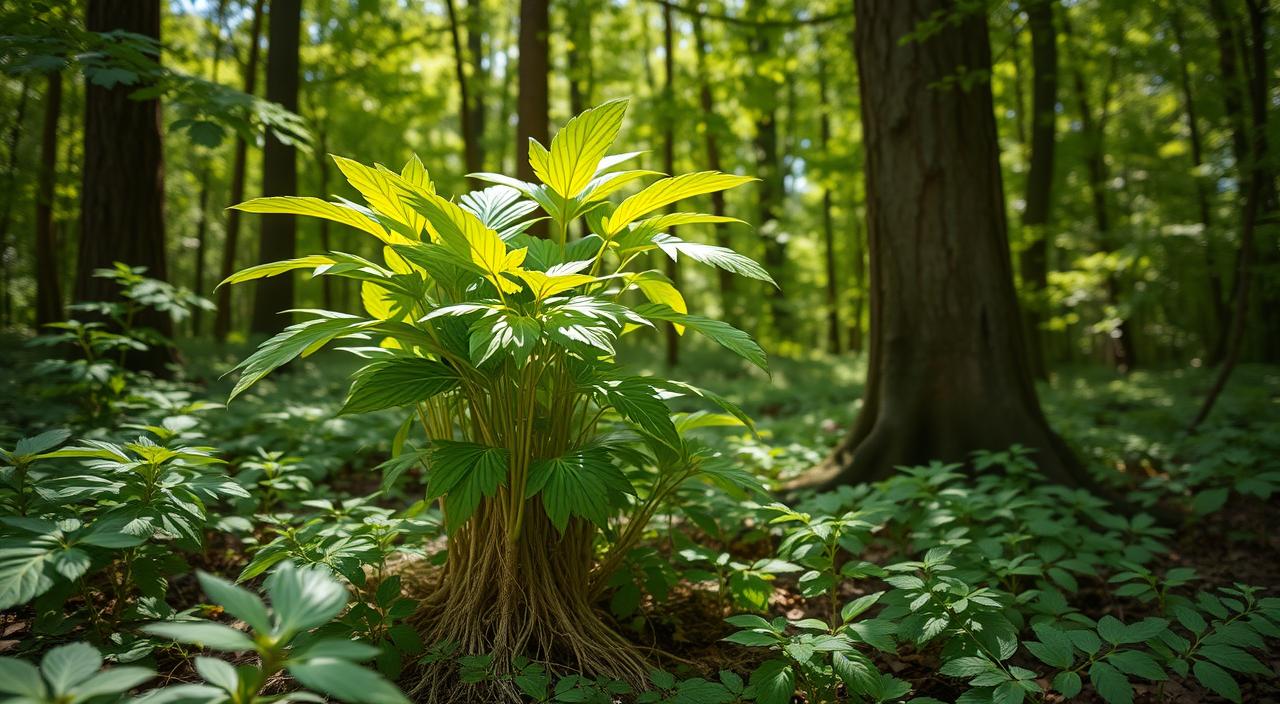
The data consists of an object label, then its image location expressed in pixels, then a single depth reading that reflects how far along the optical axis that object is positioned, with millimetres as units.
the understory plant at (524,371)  1475
